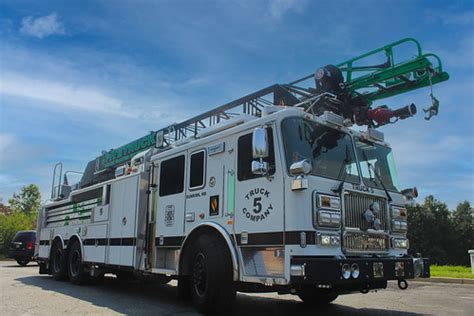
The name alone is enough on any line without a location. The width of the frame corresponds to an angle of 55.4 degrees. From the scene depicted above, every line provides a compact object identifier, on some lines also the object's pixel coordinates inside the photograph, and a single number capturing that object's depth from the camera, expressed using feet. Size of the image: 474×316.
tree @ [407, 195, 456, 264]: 191.72
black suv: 66.08
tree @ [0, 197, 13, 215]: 210.38
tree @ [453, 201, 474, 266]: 201.36
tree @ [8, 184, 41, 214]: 204.03
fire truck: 18.84
